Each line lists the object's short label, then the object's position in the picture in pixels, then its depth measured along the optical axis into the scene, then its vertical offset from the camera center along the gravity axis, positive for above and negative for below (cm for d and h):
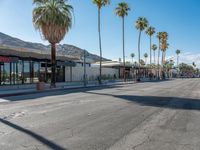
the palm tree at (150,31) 5301 +1372
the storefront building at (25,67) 2131 +128
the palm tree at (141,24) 4360 +1320
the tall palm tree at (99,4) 3095 +1311
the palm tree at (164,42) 6104 +1192
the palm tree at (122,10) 3744 +1449
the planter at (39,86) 1856 -116
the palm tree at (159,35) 6007 +1386
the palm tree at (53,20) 2036 +673
